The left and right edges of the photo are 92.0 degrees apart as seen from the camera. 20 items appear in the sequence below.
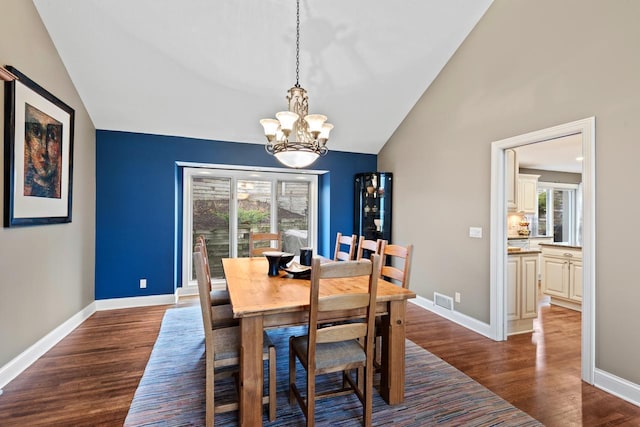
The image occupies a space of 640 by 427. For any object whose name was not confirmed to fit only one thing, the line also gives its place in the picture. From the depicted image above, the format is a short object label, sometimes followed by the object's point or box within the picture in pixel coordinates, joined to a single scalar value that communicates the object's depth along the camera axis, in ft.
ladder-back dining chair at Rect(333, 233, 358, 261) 10.17
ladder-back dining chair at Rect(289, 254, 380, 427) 5.41
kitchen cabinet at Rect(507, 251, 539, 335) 11.06
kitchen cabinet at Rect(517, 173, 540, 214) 18.48
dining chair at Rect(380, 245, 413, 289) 7.63
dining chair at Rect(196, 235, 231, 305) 8.76
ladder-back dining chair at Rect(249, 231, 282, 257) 11.69
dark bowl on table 8.64
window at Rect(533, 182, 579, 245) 21.75
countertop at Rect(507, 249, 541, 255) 11.19
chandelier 8.08
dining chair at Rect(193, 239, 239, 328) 7.61
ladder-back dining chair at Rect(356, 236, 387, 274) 9.12
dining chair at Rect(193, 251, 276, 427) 5.65
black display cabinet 15.90
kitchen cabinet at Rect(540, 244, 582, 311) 13.65
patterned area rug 6.24
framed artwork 7.55
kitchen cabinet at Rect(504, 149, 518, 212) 12.82
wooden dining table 5.60
